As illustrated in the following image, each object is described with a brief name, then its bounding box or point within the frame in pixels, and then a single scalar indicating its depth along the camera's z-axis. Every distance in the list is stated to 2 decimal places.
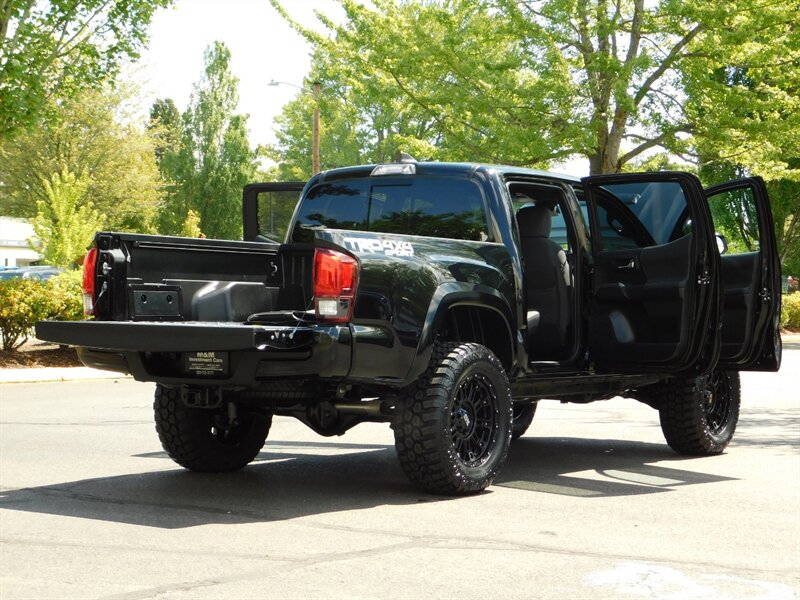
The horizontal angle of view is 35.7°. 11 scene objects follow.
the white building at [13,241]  77.06
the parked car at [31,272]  44.84
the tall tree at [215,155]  68.06
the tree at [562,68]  26.03
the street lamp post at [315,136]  31.47
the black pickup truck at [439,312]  7.16
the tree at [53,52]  21.02
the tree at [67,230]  34.12
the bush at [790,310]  37.62
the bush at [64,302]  19.67
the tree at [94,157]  61.69
